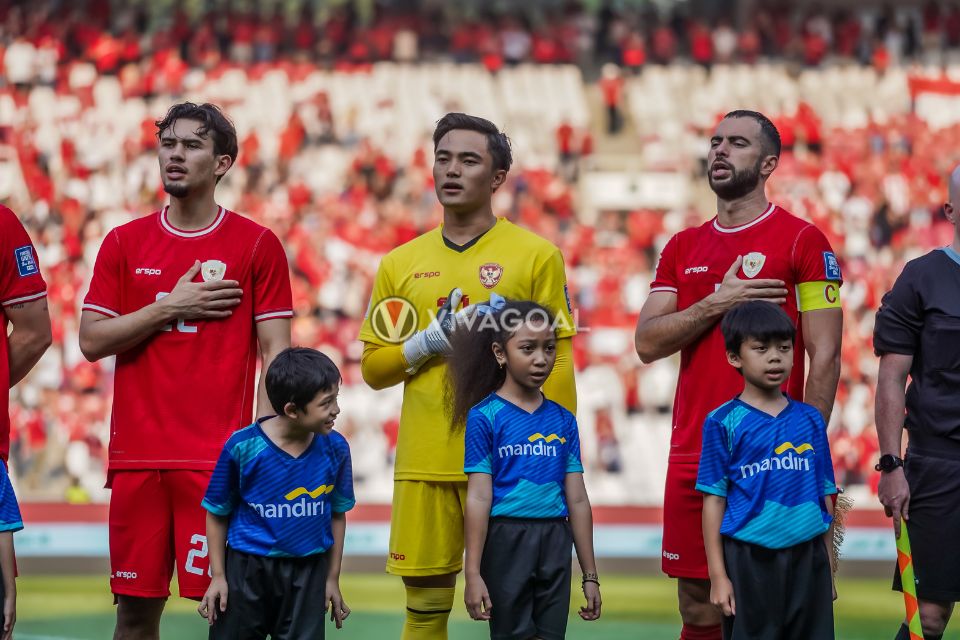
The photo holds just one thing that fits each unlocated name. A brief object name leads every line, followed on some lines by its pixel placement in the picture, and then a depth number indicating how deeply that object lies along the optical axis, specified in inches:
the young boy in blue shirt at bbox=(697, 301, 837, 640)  339.3
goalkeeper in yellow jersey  394.0
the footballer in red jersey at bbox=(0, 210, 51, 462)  347.6
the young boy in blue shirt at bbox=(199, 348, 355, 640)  340.2
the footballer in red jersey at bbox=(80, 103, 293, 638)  375.9
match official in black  390.6
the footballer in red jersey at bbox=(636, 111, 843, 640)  383.9
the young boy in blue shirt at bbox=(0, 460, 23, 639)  294.4
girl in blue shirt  353.4
